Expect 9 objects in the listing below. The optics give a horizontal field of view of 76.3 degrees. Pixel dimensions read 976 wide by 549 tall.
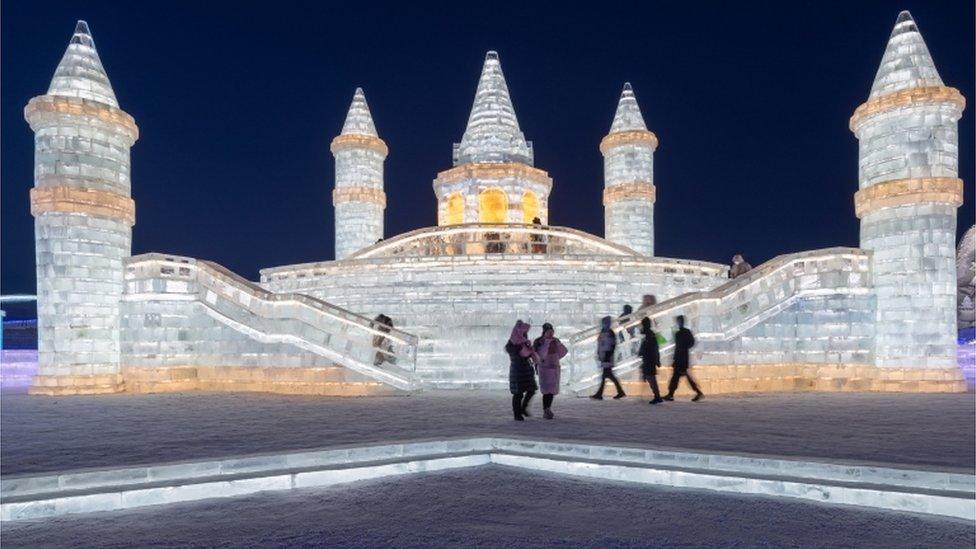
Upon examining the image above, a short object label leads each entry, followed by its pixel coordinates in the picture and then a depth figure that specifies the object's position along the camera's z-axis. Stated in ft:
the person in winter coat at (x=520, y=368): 30.14
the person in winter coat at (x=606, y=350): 38.60
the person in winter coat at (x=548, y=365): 30.96
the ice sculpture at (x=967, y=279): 89.04
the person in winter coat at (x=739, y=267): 58.95
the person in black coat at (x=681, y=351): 38.42
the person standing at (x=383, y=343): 43.60
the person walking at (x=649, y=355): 37.58
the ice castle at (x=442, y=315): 44.88
